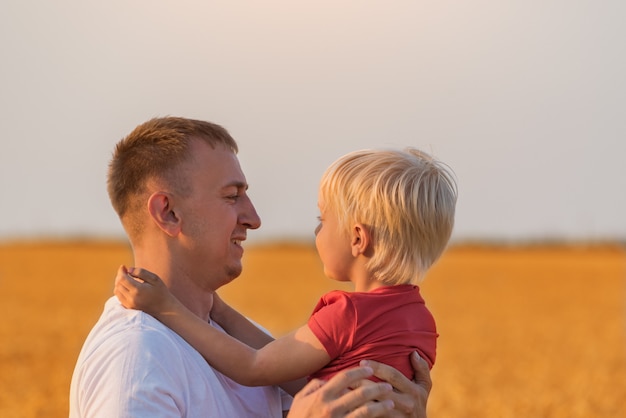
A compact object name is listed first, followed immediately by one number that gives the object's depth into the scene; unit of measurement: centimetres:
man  659
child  696
